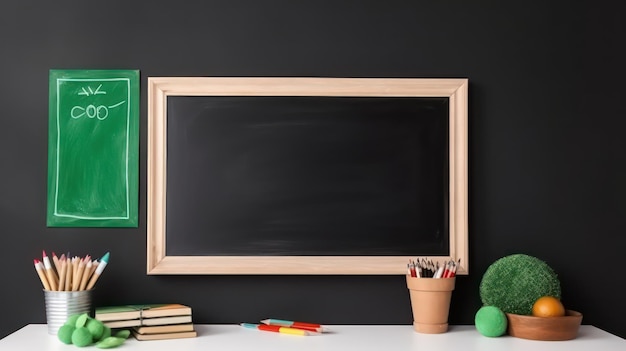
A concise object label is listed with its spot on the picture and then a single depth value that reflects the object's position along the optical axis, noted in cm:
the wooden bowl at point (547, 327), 203
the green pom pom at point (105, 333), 196
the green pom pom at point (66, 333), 195
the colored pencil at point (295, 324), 213
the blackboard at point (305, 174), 230
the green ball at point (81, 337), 191
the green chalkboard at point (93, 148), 230
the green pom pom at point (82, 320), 195
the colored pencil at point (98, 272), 214
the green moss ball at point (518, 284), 213
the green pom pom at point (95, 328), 194
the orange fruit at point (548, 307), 206
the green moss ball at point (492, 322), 207
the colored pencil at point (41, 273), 212
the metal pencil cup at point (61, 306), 210
